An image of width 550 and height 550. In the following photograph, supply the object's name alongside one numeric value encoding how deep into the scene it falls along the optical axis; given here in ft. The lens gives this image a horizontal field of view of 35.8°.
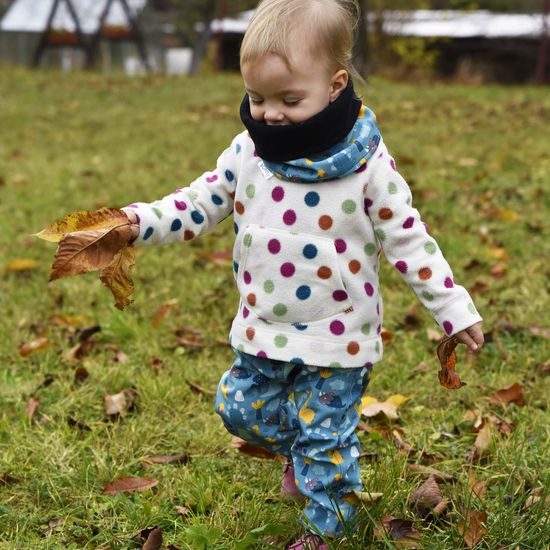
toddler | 6.26
